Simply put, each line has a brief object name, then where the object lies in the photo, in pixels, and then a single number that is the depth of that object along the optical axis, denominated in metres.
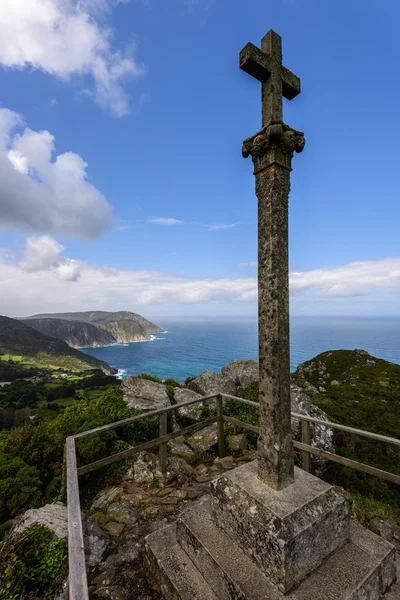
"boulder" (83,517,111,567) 3.46
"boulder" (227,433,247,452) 6.59
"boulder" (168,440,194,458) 6.37
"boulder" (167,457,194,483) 5.35
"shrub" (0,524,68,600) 2.72
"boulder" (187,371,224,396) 12.46
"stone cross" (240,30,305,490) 3.00
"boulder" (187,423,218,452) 6.54
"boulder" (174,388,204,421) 8.66
